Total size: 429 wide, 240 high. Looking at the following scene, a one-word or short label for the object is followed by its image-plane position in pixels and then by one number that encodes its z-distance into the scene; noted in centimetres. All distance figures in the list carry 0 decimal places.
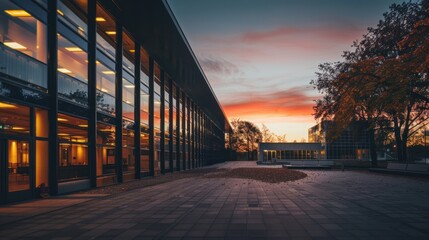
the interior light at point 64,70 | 1566
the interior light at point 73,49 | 1638
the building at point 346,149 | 8150
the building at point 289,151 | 7788
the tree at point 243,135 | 10794
